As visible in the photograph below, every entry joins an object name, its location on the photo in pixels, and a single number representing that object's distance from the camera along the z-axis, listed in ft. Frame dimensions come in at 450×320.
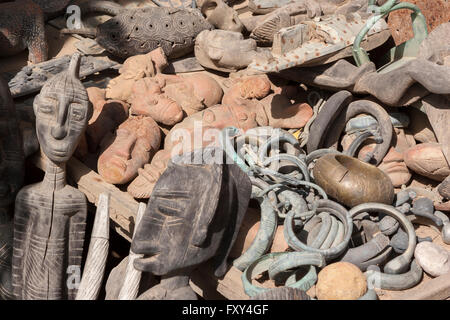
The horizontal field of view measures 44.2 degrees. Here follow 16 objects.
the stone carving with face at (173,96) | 13.93
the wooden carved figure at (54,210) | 11.80
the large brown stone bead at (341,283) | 9.51
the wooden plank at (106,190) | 12.31
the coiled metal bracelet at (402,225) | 10.43
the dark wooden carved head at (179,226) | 10.07
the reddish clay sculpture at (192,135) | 12.28
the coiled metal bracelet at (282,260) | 9.88
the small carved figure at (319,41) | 13.58
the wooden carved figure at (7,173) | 12.46
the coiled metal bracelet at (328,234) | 10.41
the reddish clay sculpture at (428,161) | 12.20
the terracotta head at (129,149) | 12.45
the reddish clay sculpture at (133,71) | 14.66
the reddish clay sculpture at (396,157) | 12.82
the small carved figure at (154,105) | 13.88
